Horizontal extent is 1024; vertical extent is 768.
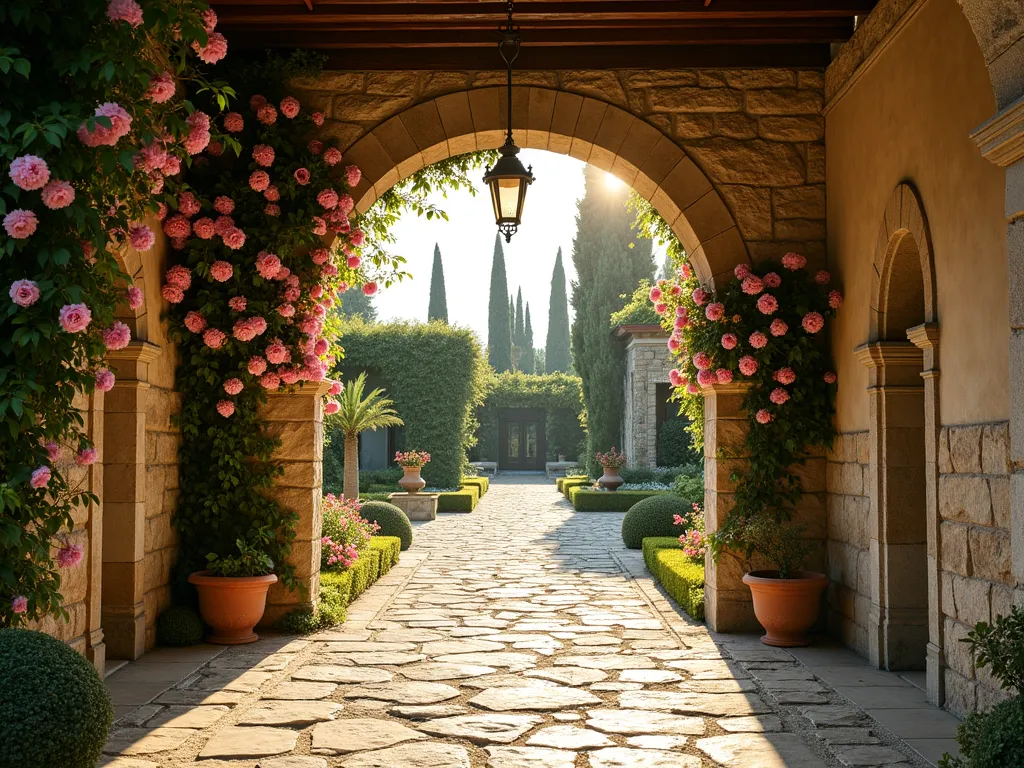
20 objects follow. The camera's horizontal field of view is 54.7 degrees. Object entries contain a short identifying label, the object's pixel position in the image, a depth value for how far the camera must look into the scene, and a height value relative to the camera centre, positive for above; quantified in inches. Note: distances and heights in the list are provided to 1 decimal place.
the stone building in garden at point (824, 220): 179.8 +48.3
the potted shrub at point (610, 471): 740.6 -29.8
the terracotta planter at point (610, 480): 740.0 -36.4
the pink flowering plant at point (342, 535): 331.1 -37.9
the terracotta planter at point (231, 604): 252.8 -44.7
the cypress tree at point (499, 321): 1941.4 +217.7
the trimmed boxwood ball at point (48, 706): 121.4 -35.1
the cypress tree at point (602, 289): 975.6 +151.8
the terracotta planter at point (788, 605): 250.8 -44.2
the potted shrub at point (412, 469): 657.0 -25.3
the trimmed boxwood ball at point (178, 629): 253.0 -50.7
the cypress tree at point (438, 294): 1908.2 +265.5
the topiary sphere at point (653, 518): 455.2 -40.1
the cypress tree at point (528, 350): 2209.6 +184.2
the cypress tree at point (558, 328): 1972.2 +209.3
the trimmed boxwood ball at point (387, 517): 468.4 -41.1
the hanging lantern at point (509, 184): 241.3 +60.7
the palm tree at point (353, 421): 544.7 +5.8
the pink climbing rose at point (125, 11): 157.9 +67.1
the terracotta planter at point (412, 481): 661.9 -33.3
